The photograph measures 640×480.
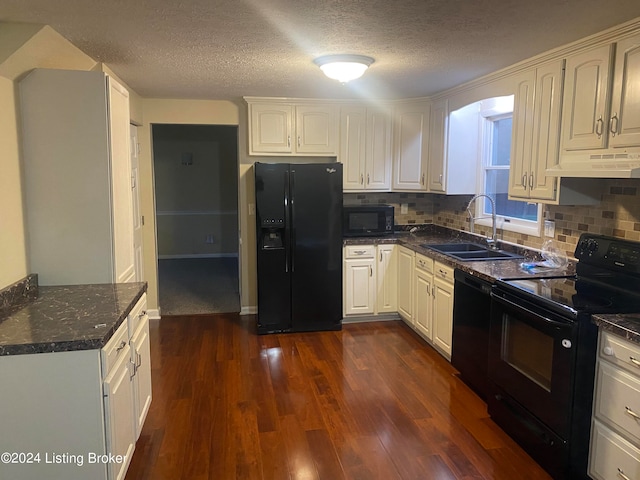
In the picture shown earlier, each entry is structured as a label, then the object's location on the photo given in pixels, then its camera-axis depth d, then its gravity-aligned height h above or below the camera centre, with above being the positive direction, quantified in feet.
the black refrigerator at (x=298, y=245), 14.20 -1.75
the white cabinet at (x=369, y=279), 15.14 -2.92
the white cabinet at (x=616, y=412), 6.46 -3.19
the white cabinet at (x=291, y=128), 15.17 +1.97
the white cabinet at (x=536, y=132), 9.45 +1.24
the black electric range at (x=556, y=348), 7.23 -2.67
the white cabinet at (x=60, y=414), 5.97 -2.97
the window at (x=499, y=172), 12.46 +0.55
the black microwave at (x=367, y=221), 15.47 -1.06
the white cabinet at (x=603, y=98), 7.66 +1.65
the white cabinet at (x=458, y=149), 14.16 +1.24
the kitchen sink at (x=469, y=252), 11.99 -1.71
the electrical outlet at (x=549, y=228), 10.87 -0.87
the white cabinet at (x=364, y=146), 15.75 +1.46
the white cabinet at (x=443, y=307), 11.78 -3.06
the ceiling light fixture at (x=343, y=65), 9.61 +2.57
